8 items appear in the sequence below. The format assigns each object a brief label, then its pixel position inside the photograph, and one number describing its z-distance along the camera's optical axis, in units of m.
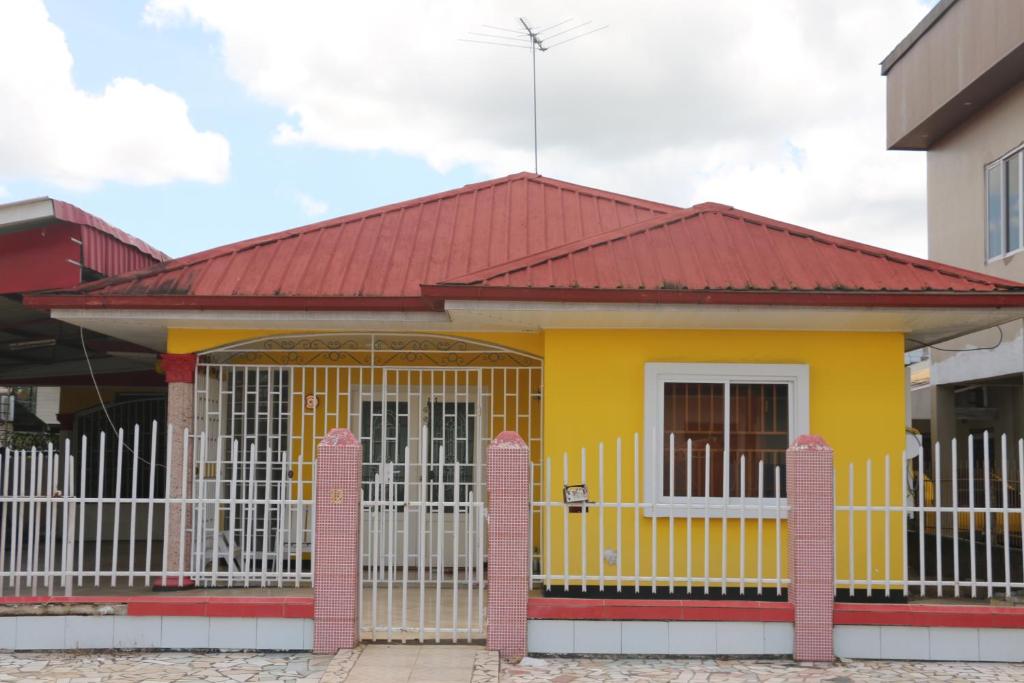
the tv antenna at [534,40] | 13.56
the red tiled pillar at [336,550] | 7.33
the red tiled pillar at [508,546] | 7.29
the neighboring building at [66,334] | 9.51
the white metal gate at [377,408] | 10.15
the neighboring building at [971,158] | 12.73
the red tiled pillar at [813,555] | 7.33
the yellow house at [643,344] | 8.16
